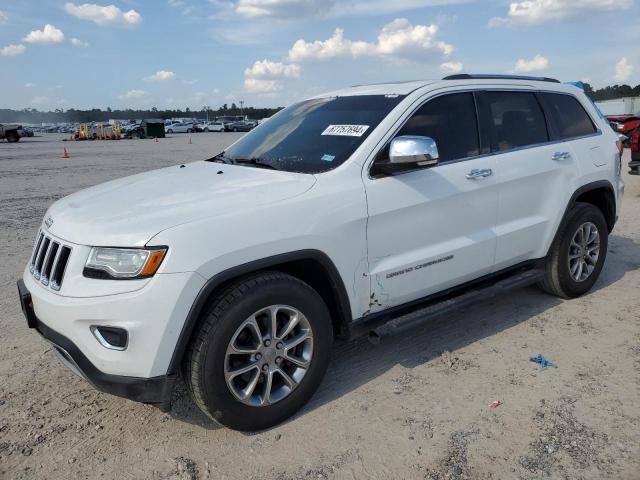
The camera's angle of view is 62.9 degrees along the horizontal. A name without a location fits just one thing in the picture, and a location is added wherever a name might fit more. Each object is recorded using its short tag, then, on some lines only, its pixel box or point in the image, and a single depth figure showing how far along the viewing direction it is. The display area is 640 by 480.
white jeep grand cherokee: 2.53
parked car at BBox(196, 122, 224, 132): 62.91
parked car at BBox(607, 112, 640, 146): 10.22
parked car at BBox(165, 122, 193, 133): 63.38
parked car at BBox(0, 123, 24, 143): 34.59
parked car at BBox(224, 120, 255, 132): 60.97
